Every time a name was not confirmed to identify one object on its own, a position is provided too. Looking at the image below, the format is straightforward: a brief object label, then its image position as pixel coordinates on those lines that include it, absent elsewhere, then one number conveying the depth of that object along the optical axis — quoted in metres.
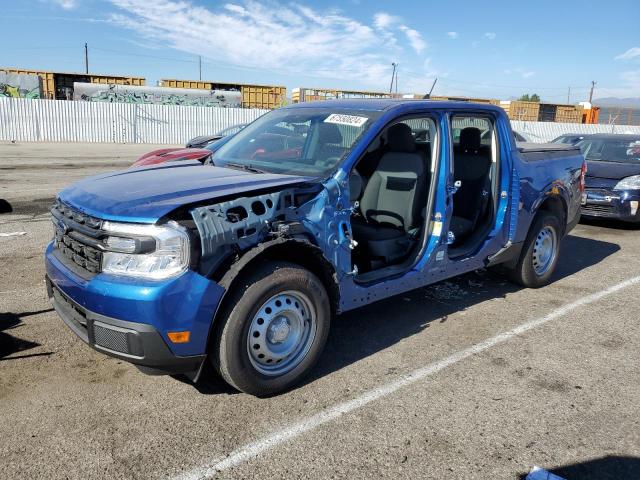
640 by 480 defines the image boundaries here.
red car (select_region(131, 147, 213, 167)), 8.90
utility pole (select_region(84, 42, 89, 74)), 78.50
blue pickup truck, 2.67
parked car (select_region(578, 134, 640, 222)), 8.45
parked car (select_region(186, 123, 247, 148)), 13.17
